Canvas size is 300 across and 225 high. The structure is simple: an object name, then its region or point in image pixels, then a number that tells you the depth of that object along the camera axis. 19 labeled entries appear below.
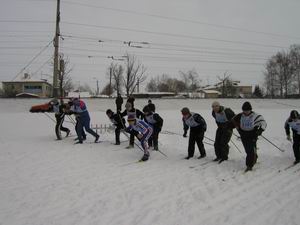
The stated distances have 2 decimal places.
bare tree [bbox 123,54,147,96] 46.78
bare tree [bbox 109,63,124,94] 51.92
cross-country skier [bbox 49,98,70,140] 11.70
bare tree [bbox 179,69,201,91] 79.56
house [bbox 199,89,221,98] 75.85
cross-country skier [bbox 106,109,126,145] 10.55
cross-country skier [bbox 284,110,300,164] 7.63
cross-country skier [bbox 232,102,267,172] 6.96
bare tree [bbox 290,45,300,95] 57.00
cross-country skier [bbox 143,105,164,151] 9.62
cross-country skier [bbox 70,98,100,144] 10.84
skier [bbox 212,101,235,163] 7.88
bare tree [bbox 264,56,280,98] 60.66
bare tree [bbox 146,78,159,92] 87.44
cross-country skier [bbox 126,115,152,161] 8.34
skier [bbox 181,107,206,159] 8.25
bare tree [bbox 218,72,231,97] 63.93
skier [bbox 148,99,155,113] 10.08
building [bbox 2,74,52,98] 63.57
